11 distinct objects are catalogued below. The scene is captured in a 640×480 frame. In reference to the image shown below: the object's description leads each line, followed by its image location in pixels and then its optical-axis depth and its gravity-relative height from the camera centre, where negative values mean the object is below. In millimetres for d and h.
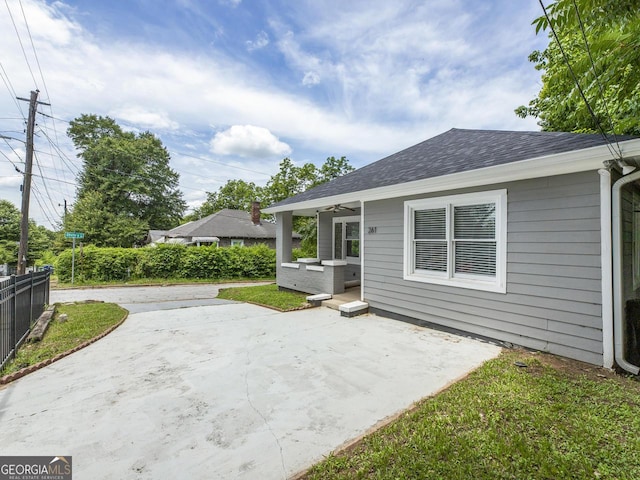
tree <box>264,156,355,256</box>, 23500 +5821
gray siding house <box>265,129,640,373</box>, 3605 +76
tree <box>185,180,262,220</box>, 38969 +6446
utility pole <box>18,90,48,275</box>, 11594 +2745
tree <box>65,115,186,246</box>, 27125 +6202
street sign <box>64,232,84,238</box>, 11902 +342
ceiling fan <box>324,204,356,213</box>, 8556 +1110
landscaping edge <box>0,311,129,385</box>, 3600 -1676
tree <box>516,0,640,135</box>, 2705 +2027
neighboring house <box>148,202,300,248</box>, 21703 +990
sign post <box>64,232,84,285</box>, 13469 -880
